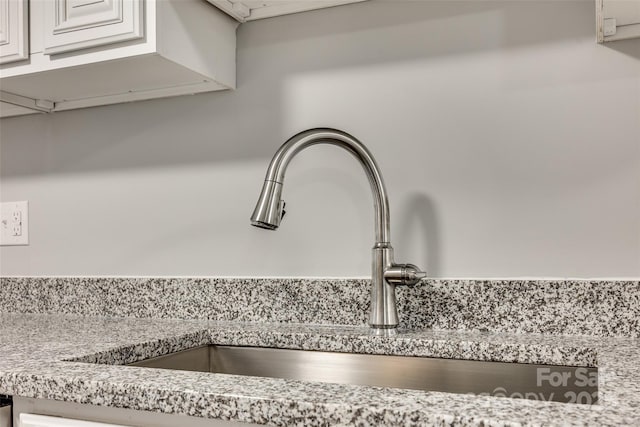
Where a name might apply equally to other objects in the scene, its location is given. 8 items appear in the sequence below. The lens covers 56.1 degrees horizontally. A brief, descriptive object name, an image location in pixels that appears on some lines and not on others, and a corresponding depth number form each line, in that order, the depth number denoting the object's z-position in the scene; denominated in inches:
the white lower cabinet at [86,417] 27.6
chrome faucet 43.4
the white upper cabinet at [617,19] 38.8
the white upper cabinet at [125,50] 45.3
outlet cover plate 64.7
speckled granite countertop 23.1
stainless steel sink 37.8
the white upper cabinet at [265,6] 50.8
